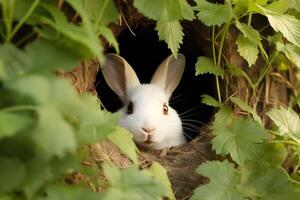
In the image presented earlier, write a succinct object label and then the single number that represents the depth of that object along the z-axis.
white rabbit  1.96
